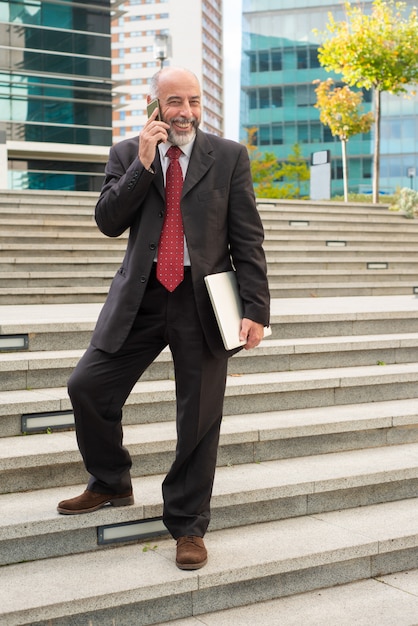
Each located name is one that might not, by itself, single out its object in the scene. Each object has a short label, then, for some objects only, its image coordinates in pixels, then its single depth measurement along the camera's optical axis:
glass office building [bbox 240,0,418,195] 77.25
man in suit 3.68
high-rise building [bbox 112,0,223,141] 149.62
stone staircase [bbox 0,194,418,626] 3.79
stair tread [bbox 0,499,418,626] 3.57
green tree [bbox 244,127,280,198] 53.00
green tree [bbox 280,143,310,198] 52.41
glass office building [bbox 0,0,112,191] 39.03
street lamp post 18.52
